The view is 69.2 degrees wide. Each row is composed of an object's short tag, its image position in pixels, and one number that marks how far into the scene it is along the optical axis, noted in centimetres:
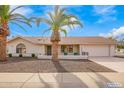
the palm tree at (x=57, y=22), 895
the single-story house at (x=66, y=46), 1315
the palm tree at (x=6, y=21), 863
